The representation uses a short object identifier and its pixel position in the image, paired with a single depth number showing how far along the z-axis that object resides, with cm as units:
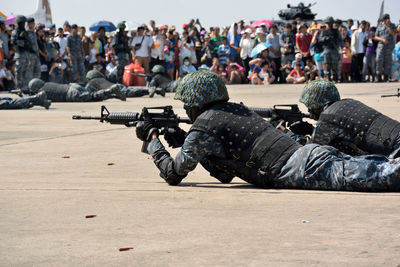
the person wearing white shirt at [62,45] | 2534
